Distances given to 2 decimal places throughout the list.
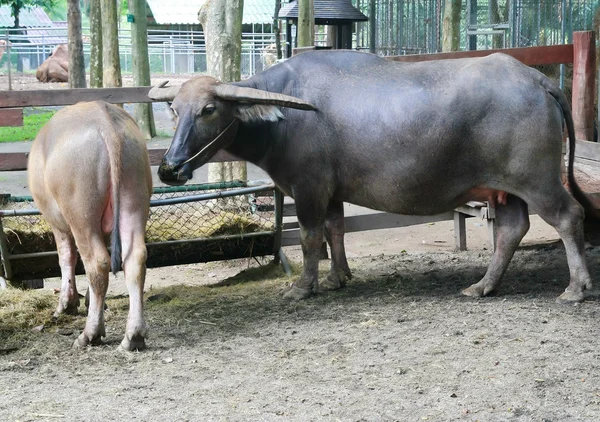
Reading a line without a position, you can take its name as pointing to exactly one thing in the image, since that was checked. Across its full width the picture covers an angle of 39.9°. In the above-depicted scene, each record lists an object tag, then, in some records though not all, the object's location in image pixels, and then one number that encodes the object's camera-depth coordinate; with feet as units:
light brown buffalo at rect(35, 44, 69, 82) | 105.19
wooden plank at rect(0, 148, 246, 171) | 26.58
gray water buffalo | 20.97
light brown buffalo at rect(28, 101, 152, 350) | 17.92
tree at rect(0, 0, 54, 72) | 106.08
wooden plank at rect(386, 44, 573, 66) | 26.89
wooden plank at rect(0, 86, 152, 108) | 26.30
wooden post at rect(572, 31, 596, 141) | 27.27
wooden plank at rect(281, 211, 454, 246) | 28.50
